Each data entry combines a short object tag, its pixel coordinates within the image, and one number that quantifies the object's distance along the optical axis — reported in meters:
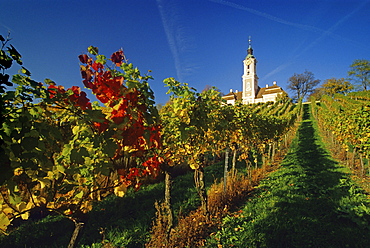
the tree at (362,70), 50.25
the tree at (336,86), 55.26
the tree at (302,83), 70.25
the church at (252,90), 68.69
